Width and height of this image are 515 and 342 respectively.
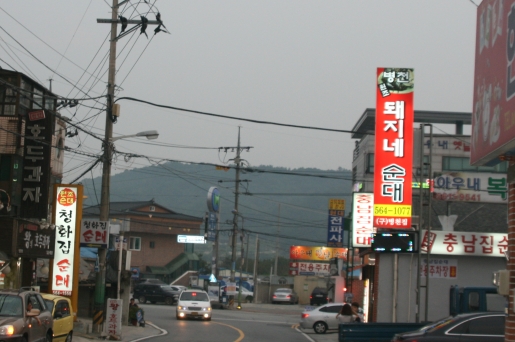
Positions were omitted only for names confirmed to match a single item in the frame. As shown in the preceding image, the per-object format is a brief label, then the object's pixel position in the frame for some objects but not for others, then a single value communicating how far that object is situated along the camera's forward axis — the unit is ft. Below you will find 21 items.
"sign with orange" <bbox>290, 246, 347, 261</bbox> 252.01
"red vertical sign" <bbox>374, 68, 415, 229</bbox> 88.48
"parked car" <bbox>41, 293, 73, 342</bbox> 60.84
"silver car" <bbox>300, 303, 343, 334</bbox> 107.14
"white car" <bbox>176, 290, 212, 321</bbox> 127.13
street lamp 82.53
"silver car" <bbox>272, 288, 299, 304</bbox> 221.46
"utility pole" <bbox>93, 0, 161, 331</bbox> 82.69
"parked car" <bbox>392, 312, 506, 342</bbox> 49.96
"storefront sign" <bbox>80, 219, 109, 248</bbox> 84.17
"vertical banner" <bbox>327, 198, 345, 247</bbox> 169.09
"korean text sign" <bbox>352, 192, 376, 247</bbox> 103.86
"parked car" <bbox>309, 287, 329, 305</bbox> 197.16
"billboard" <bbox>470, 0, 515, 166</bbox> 37.29
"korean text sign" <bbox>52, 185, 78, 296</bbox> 89.71
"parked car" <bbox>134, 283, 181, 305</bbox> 187.73
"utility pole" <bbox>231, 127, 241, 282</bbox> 174.70
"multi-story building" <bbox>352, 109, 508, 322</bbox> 93.97
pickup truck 65.21
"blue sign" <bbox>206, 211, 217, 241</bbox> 190.49
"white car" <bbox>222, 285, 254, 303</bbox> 242.17
